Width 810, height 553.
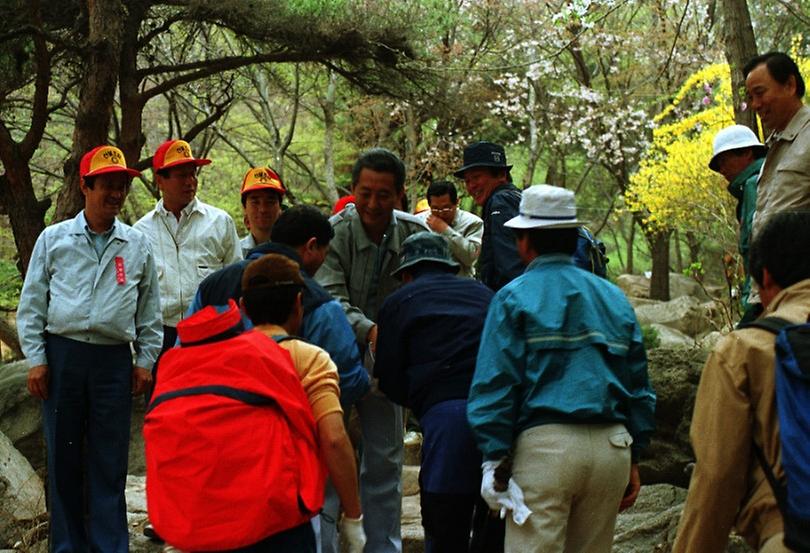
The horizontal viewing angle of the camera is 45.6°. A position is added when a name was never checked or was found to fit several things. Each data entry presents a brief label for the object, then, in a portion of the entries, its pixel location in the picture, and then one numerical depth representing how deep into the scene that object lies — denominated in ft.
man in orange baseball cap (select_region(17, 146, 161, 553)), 18.10
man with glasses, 21.53
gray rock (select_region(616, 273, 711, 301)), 106.32
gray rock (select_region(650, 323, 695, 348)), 64.34
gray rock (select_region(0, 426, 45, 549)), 21.36
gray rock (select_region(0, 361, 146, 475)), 27.43
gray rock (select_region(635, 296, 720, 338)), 73.46
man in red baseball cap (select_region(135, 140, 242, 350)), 20.81
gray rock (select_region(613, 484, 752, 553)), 20.04
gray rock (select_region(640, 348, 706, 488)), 25.14
